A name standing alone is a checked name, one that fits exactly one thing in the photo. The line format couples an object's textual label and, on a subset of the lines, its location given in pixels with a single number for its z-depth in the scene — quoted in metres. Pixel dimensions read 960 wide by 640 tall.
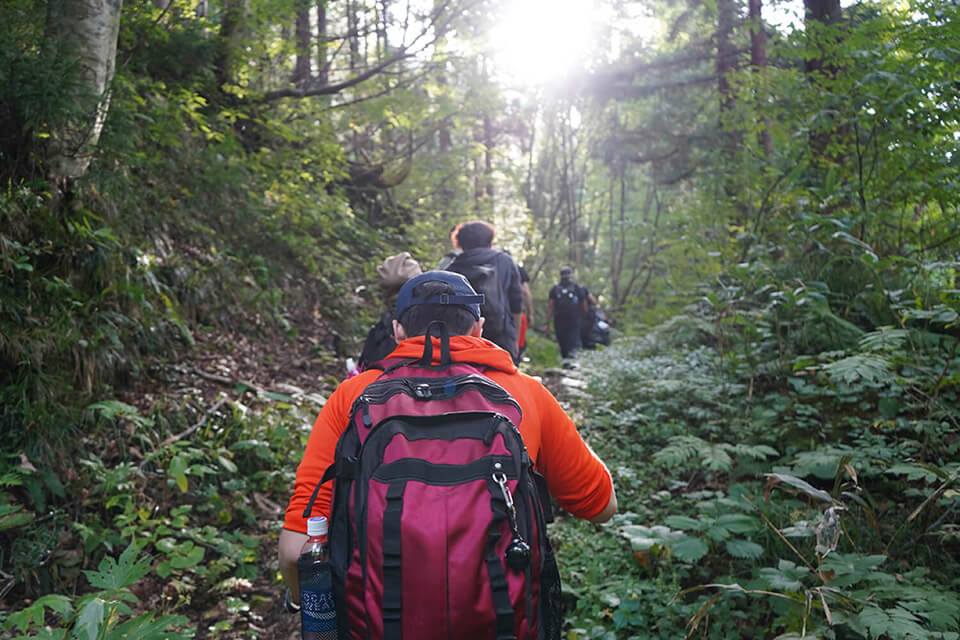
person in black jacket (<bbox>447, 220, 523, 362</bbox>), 5.18
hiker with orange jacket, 2.03
